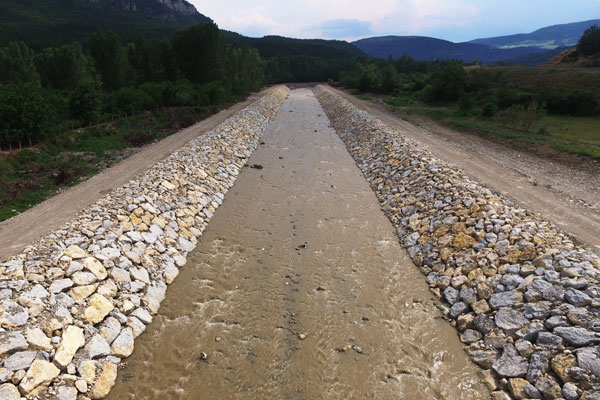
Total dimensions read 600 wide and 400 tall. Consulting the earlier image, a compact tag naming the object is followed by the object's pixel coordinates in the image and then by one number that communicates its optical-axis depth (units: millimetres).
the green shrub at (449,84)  52128
